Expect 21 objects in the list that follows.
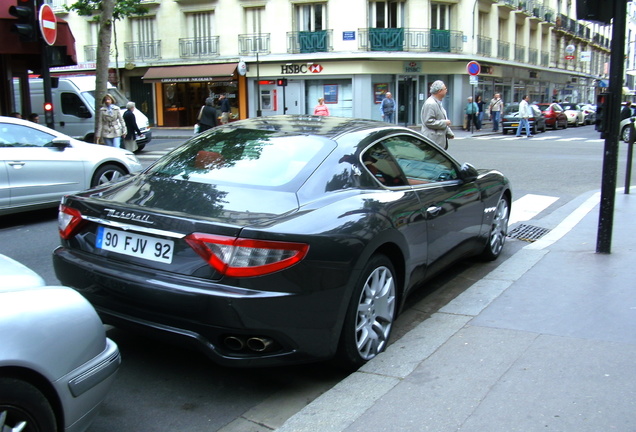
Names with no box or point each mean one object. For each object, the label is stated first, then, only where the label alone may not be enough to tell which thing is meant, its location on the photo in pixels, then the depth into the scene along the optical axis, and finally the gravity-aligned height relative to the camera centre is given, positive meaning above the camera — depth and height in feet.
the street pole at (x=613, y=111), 18.85 -0.12
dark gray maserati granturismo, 10.52 -2.35
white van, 62.44 +0.24
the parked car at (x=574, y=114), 126.62 -1.32
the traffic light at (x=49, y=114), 39.40 -0.14
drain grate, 24.32 -4.88
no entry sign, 35.78 +4.92
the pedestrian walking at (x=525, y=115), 91.35 -1.04
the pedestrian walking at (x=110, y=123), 46.14 -0.85
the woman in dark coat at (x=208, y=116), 58.70 -0.52
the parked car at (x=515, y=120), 100.22 -1.89
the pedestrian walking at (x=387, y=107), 87.76 +0.25
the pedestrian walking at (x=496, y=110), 107.54 -0.35
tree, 57.57 +5.43
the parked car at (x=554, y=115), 113.80 -1.44
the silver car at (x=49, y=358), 7.45 -3.05
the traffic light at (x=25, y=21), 35.04 +5.00
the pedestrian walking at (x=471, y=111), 103.40 -0.46
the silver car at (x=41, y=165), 26.03 -2.30
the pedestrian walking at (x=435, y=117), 30.78 -0.41
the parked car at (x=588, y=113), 134.32 -1.21
